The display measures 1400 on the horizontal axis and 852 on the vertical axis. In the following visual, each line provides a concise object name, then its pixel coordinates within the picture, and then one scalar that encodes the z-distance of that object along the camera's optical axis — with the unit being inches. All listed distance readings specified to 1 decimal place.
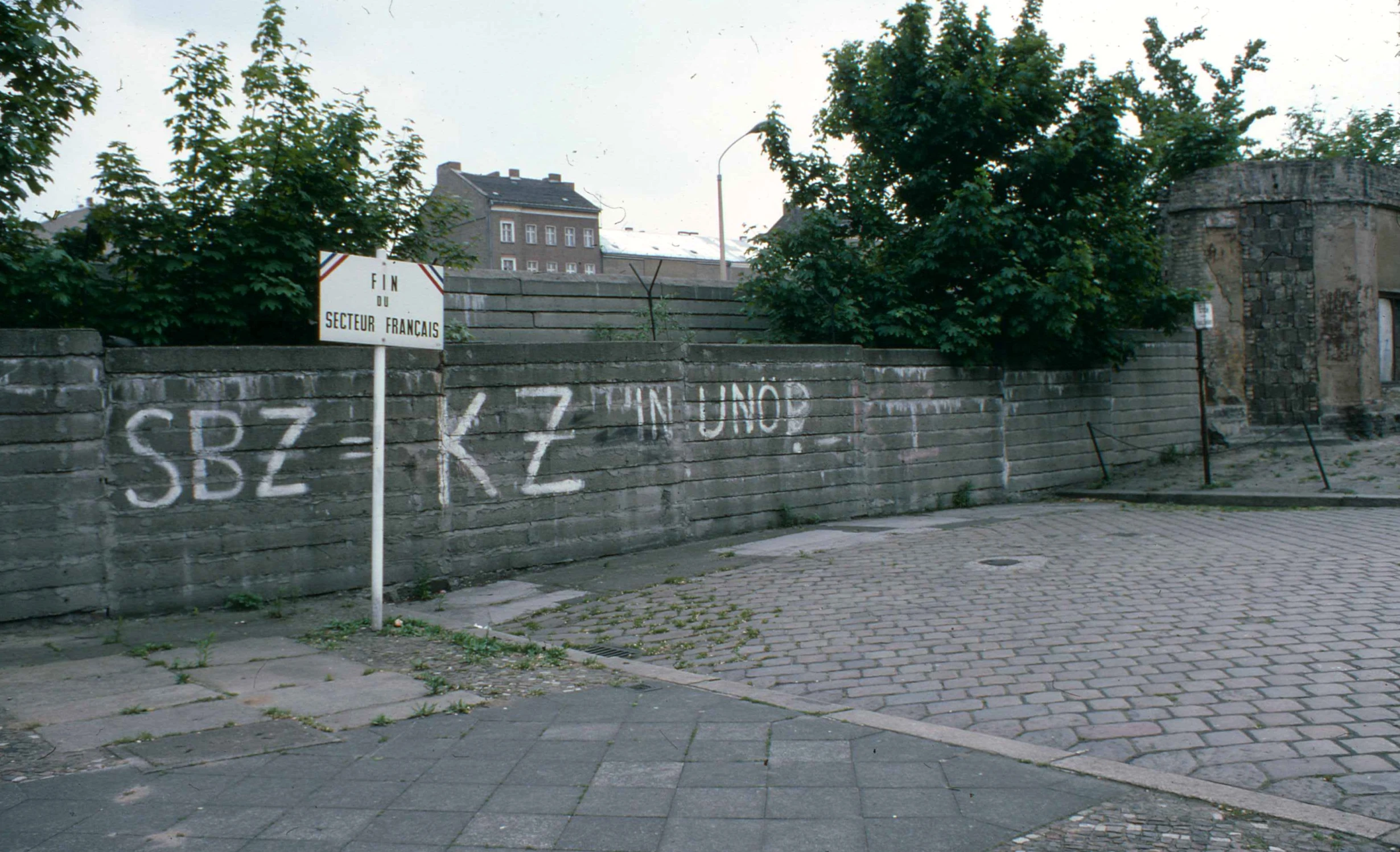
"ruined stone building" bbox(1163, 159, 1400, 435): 757.9
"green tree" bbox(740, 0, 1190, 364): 571.2
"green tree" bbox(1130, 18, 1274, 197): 729.6
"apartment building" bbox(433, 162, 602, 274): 2684.5
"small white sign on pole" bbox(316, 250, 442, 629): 277.6
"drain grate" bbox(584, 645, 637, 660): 259.1
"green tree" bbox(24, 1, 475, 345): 383.9
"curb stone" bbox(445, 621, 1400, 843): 142.3
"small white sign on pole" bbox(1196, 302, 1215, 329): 608.7
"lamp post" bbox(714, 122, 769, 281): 1205.1
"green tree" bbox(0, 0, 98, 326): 347.3
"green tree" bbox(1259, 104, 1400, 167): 1270.9
